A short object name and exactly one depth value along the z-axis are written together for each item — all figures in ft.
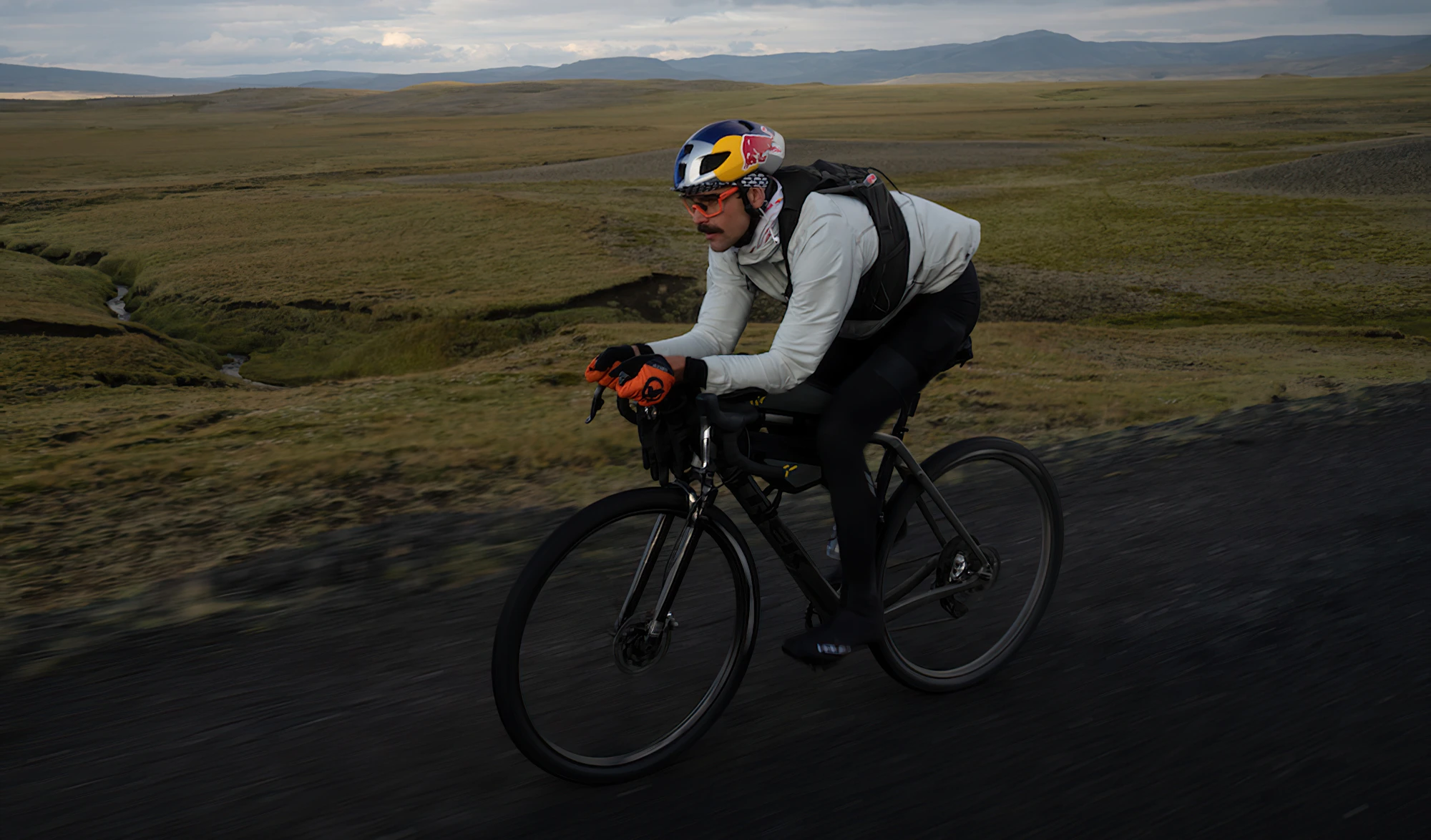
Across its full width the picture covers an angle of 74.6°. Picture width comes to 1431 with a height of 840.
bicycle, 11.37
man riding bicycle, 11.99
